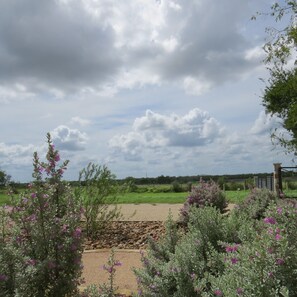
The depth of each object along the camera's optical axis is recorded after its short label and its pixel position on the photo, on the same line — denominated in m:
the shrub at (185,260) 3.62
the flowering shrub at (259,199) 8.82
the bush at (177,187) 35.12
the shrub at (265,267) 2.54
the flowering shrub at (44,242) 3.21
